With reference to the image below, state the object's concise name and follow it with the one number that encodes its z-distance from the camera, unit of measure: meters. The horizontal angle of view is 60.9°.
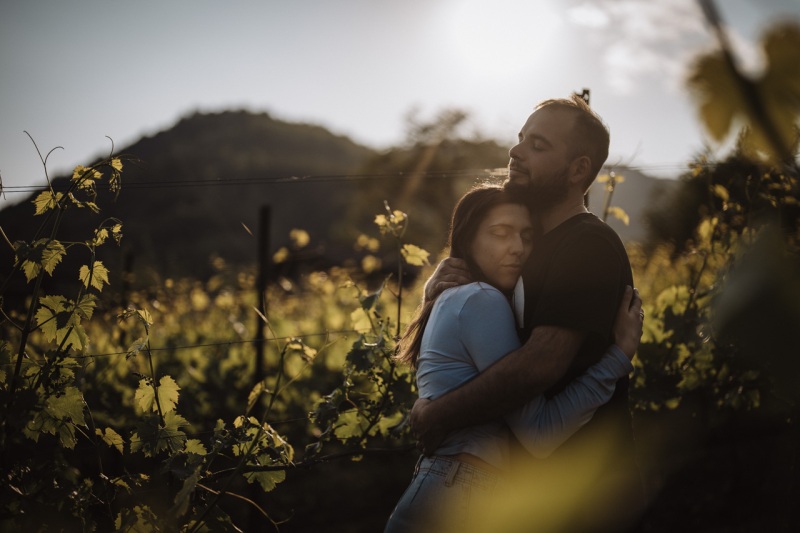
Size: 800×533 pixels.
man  1.86
